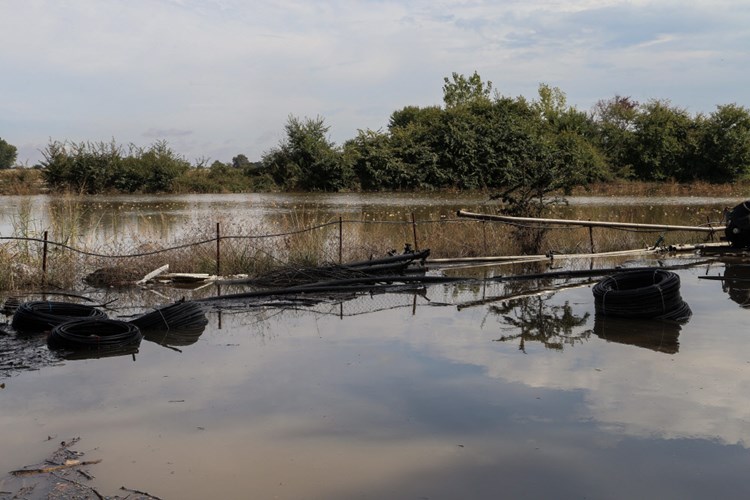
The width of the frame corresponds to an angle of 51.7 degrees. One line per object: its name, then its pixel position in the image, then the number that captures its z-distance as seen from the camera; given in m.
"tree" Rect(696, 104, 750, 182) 55.28
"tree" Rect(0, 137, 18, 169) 119.40
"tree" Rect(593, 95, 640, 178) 57.97
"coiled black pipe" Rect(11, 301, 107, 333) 10.61
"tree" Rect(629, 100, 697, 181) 57.19
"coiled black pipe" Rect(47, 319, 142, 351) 9.70
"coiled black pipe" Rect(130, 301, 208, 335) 10.91
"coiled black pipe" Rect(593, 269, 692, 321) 11.10
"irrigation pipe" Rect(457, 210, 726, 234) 17.31
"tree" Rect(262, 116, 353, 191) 52.84
